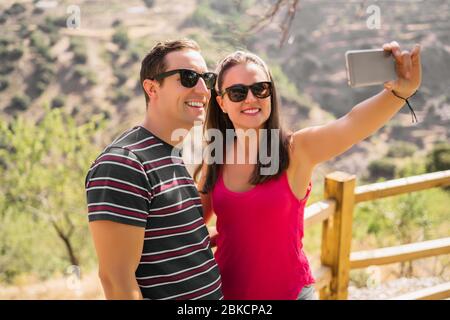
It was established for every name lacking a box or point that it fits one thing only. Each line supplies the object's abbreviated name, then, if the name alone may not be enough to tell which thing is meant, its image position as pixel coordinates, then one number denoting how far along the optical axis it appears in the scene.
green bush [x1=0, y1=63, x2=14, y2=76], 23.16
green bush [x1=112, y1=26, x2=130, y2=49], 25.70
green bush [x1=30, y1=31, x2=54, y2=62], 24.26
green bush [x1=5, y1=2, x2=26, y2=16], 24.25
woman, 1.41
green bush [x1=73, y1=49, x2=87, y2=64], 24.92
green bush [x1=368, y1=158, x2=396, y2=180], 21.61
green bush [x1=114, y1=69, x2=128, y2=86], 23.70
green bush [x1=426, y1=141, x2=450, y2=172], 15.69
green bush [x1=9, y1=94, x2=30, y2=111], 21.36
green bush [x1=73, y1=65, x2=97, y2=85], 23.86
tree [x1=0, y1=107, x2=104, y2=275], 10.18
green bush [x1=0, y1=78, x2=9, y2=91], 22.64
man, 1.09
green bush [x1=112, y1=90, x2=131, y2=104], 22.72
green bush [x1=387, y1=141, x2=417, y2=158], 22.64
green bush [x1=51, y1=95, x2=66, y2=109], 21.95
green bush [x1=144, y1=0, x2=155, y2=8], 29.42
